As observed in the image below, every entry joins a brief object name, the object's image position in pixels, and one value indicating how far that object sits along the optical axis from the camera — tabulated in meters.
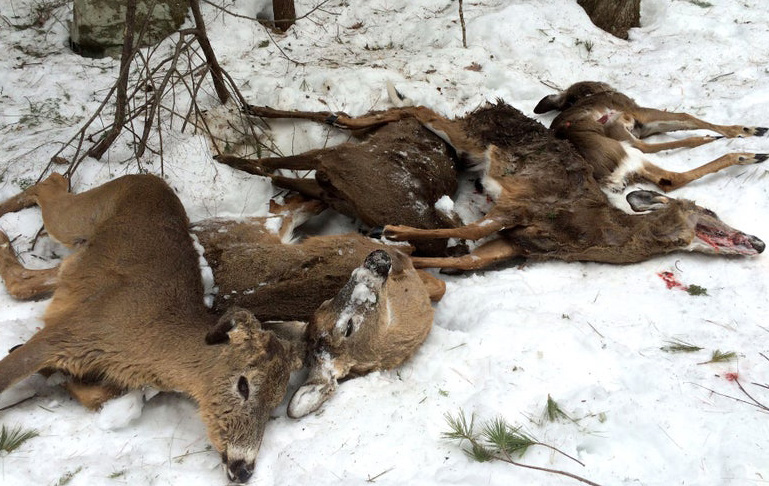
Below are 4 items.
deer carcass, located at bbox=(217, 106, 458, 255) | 4.71
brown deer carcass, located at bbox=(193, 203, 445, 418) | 3.67
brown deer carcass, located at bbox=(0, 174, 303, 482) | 3.12
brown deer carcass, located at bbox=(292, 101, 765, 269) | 4.62
